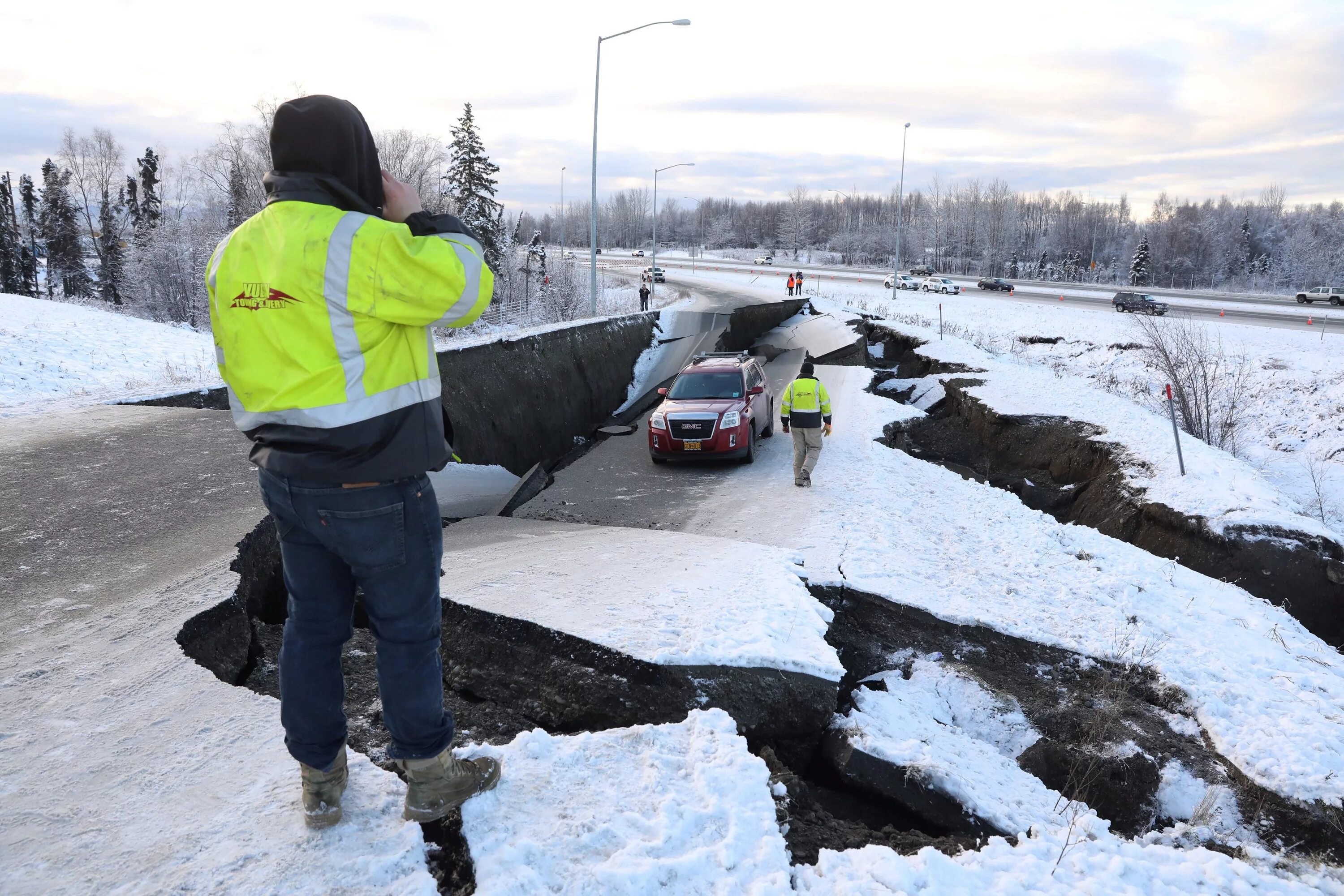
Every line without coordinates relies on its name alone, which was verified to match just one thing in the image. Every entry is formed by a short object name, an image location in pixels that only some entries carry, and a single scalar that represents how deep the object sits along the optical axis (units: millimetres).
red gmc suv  12516
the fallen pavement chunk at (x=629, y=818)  2496
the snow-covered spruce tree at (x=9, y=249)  54062
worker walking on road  11070
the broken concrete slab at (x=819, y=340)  24875
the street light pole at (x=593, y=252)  24734
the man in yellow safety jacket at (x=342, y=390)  2254
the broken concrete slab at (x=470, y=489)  9828
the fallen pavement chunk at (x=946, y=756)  4184
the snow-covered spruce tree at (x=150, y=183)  64688
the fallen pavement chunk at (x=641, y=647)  4195
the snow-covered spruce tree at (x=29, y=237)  58844
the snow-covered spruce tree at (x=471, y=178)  45094
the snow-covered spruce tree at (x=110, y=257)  58156
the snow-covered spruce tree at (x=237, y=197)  45062
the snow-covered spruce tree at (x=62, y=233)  59062
